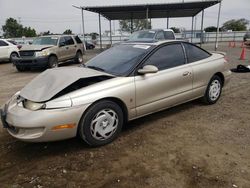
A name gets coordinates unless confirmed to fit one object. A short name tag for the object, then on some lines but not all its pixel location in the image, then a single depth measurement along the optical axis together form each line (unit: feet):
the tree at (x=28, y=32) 193.26
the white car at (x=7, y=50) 50.47
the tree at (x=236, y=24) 225.39
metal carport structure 71.05
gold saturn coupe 10.66
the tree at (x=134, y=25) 217.64
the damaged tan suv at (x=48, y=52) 37.70
